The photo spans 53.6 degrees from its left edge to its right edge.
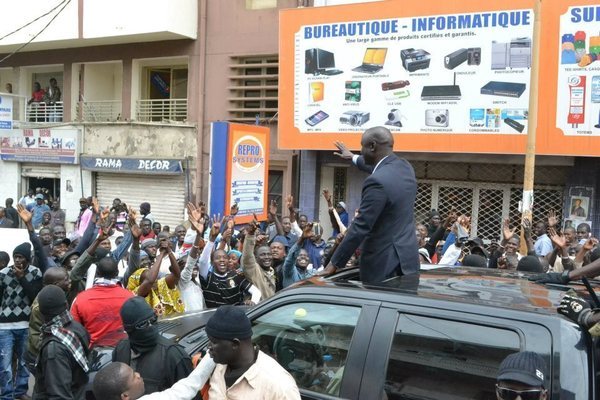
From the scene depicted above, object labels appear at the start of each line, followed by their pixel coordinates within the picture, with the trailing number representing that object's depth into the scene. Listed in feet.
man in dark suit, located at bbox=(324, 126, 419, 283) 12.05
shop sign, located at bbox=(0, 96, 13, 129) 52.54
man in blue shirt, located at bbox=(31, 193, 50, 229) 46.06
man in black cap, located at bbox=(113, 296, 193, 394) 10.53
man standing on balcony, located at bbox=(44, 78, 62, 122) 58.18
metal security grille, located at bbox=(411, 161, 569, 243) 38.37
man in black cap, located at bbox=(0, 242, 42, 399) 17.75
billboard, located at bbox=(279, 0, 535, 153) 35.22
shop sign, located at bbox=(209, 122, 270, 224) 29.04
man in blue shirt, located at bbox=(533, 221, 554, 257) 26.84
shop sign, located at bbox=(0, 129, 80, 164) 55.01
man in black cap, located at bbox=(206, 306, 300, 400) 8.27
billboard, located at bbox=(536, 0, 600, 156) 33.06
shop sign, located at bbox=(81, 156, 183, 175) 50.06
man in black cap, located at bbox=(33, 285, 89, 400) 11.73
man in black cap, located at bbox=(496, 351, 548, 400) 7.35
